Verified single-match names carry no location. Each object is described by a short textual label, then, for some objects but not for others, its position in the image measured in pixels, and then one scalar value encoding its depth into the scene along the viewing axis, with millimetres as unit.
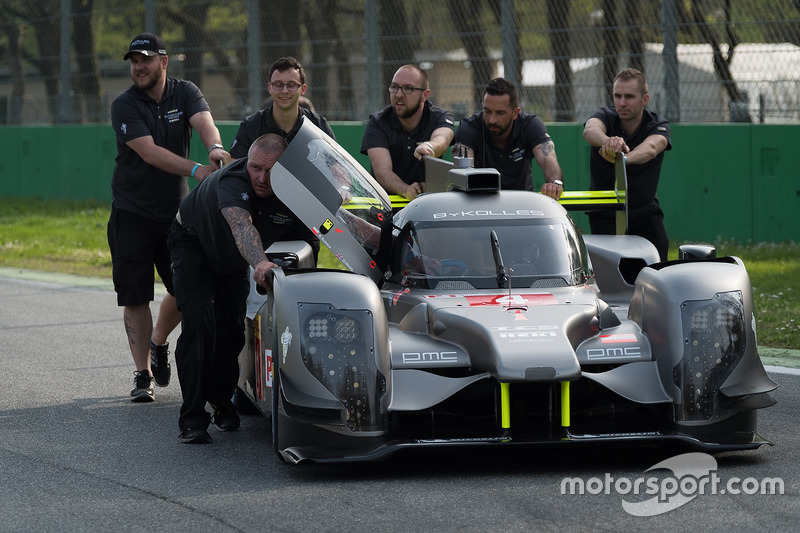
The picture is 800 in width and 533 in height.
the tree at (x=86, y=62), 44344
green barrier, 27687
